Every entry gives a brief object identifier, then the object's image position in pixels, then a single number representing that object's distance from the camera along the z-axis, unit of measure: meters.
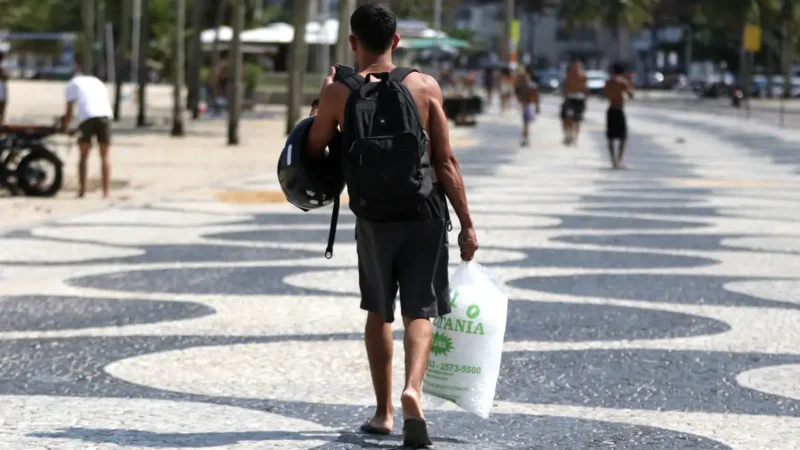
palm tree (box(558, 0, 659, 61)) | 89.88
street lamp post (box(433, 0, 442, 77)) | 78.88
